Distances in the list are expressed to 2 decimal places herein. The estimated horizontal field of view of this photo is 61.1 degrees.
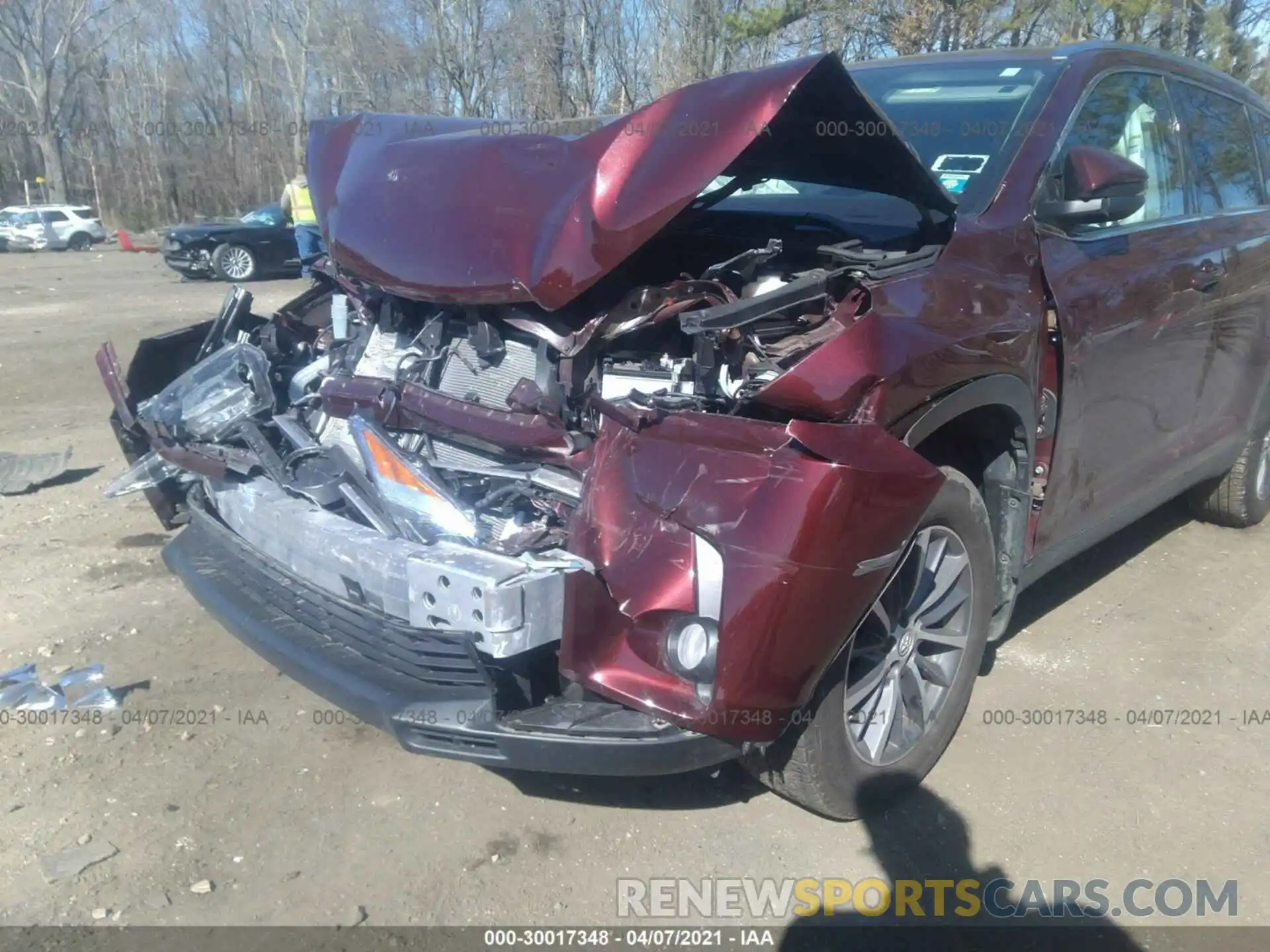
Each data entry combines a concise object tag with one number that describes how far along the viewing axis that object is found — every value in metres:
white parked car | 30.05
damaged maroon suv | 2.33
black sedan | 19.03
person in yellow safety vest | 10.72
